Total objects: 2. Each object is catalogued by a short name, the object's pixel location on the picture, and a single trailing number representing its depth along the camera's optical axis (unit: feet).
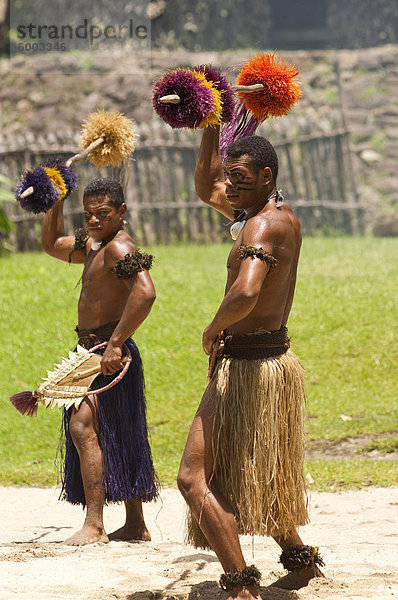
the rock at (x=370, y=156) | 111.75
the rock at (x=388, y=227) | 102.47
